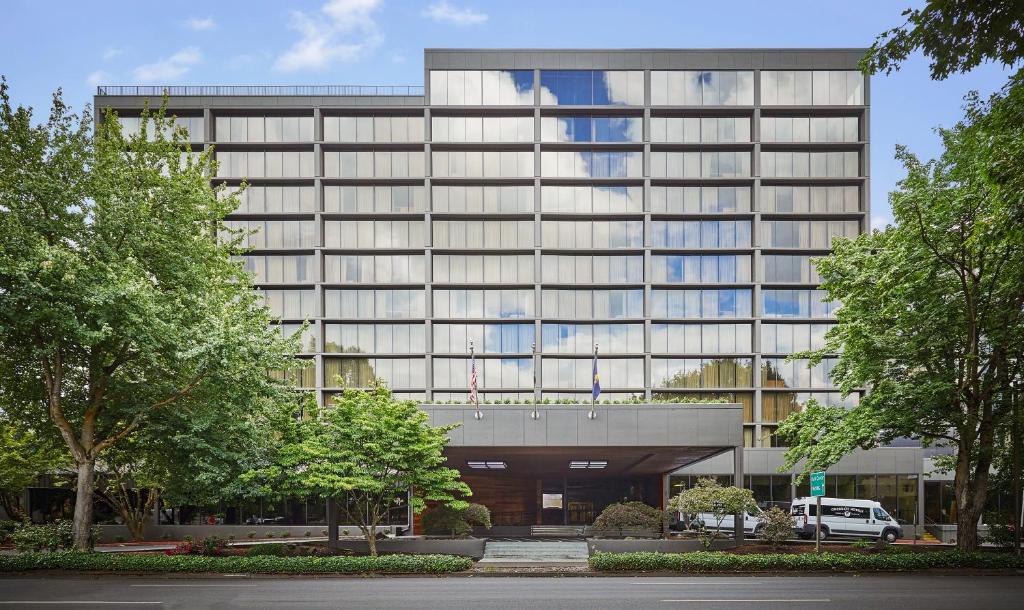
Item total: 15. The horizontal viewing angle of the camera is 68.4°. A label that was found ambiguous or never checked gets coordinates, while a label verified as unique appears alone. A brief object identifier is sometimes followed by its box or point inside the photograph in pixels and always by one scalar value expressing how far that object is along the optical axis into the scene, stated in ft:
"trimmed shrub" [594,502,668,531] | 98.27
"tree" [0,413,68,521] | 113.60
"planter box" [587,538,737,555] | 91.97
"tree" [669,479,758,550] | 86.02
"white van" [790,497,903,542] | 128.26
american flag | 96.81
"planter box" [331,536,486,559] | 92.12
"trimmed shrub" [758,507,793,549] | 90.22
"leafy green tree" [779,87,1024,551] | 72.08
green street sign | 78.54
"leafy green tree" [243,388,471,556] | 79.82
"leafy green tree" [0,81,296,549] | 68.08
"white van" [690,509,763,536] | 125.08
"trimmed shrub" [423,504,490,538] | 100.22
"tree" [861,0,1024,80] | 35.12
